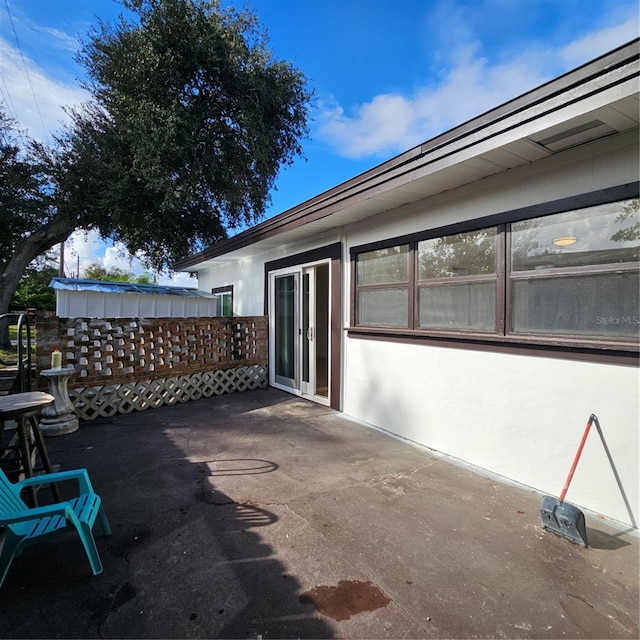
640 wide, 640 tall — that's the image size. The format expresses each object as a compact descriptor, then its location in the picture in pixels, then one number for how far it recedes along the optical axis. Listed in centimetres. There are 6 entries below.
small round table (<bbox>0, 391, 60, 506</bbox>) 227
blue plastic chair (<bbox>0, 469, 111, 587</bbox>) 177
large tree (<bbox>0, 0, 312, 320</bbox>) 888
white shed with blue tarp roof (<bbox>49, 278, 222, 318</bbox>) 668
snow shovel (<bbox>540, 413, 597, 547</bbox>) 227
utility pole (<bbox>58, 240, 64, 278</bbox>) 1835
